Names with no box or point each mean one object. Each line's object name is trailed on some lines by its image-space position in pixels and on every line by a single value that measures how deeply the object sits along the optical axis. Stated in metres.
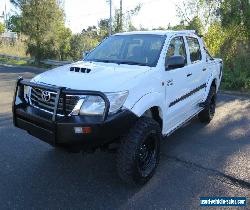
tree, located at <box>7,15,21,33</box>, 12.44
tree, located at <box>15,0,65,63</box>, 12.04
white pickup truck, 2.29
